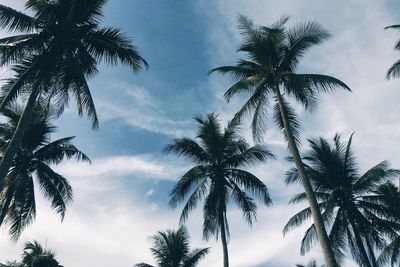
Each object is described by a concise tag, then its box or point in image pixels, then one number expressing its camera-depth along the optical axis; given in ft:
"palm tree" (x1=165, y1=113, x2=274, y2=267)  73.05
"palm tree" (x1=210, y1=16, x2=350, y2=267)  56.03
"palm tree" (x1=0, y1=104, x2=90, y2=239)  63.05
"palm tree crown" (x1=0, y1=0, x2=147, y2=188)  46.21
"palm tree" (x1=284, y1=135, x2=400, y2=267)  73.46
